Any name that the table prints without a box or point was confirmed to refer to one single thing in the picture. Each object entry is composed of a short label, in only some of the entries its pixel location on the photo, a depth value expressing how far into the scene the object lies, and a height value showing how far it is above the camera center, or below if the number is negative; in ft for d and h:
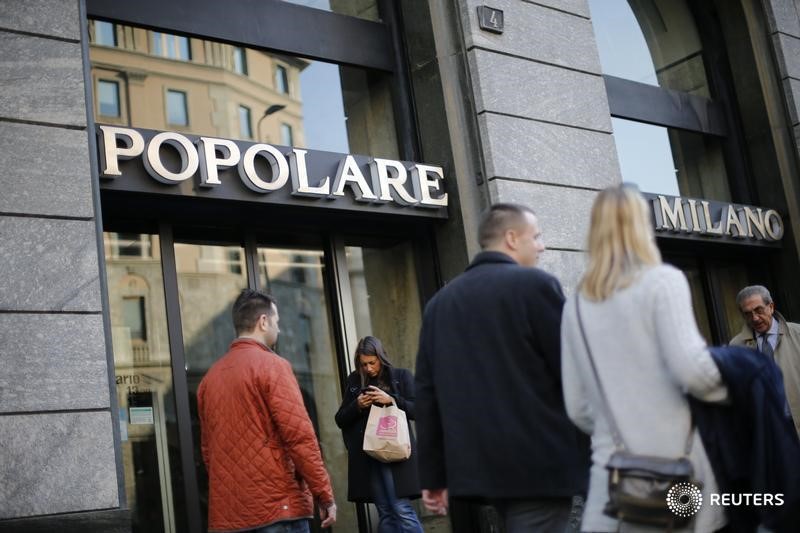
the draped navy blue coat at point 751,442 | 9.98 -0.33
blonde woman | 9.92 +0.77
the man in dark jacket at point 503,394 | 11.75 +0.64
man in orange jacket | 16.08 +0.45
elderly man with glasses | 24.71 +1.78
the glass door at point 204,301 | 24.58 +4.75
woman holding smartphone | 22.48 +0.50
